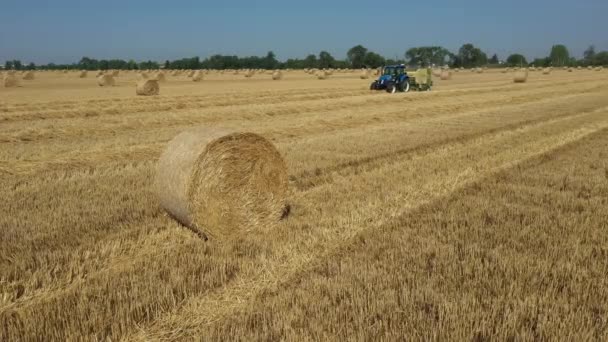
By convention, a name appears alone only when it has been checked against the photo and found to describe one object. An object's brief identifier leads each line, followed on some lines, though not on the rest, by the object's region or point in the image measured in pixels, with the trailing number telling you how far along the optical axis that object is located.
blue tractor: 29.67
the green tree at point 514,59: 139.57
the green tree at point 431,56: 156.62
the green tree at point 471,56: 135.59
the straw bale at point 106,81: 36.81
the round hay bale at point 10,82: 33.22
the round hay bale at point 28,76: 45.35
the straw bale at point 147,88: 25.61
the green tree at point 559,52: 161.25
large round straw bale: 5.84
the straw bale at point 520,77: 41.28
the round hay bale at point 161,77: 43.24
